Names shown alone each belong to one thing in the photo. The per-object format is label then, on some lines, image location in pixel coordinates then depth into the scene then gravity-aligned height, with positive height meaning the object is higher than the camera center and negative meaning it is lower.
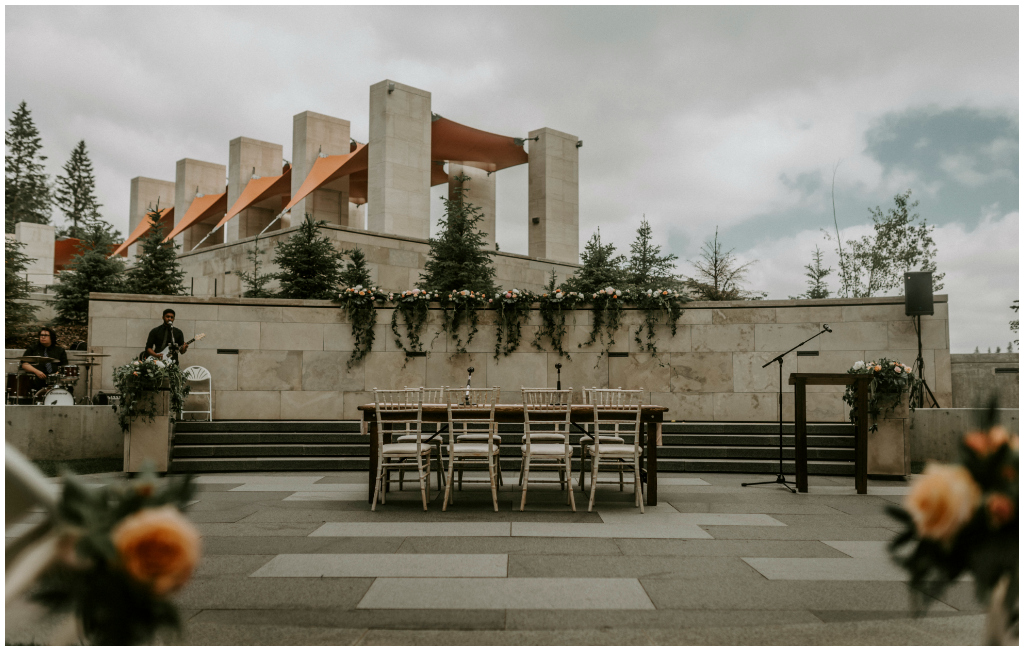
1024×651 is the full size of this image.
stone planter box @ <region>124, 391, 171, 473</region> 8.75 -0.91
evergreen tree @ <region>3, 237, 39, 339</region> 16.50 +1.75
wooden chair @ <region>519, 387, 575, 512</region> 6.46 -0.69
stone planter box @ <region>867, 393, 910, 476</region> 8.76 -0.91
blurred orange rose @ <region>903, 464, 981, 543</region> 1.40 -0.27
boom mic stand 8.22 -1.34
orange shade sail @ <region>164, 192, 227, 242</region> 25.53 +5.86
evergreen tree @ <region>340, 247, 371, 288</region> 14.03 +1.95
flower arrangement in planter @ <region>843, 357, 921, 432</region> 8.69 -0.17
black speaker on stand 11.31 +1.20
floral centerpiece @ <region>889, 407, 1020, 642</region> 1.42 -0.32
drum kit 10.18 -0.27
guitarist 10.63 +0.44
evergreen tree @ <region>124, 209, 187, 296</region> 15.95 +2.30
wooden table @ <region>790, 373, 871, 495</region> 7.52 -0.55
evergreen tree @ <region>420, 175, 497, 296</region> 14.98 +2.44
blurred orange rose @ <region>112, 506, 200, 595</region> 1.36 -0.36
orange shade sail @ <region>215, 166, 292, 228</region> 22.27 +5.84
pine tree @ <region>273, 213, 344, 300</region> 14.32 +2.04
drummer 10.52 +0.21
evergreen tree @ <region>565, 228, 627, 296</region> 14.63 +2.17
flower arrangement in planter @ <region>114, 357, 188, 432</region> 8.76 -0.25
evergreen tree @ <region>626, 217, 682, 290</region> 16.81 +2.68
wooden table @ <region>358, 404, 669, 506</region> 6.71 -0.48
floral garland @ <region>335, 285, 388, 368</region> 12.42 +0.96
